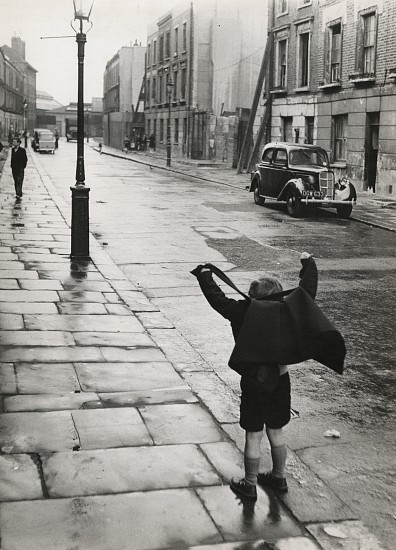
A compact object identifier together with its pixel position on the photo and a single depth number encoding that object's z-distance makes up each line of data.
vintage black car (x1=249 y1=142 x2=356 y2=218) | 19.56
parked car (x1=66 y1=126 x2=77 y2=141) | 98.94
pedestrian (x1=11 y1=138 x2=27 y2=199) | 21.14
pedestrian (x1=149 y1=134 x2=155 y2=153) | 62.88
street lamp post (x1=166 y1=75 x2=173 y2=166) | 42.16
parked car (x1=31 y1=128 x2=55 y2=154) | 57.12
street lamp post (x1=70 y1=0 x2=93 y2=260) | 11.59
